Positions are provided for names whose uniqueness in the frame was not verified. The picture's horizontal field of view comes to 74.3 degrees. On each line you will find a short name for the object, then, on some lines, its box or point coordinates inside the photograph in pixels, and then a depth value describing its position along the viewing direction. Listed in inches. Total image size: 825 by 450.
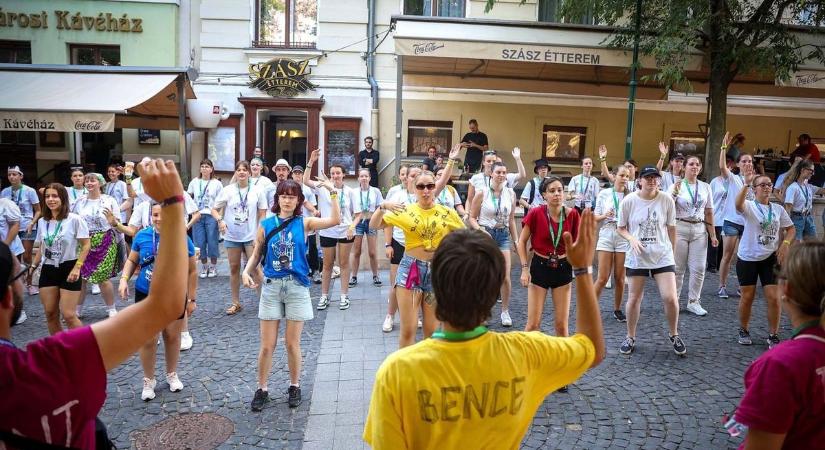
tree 415.5
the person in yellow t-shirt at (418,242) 199.2
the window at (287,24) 608.4
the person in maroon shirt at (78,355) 57.6
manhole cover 165.5
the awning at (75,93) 422.3
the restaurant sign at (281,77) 595.2
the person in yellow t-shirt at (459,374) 71.2
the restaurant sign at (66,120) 421.7
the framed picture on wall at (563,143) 646.5
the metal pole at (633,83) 430.1
